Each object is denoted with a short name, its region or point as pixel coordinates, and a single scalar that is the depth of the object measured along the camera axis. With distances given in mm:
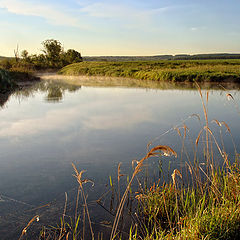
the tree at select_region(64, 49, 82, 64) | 68769
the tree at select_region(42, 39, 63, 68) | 67238
